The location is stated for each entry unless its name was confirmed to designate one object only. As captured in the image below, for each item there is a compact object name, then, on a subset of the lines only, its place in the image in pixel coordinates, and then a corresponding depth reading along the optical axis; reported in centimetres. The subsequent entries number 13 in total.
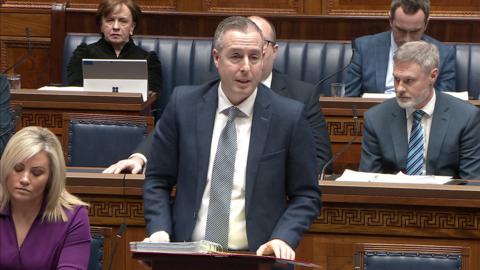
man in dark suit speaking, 618
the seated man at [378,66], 1242
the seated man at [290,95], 846
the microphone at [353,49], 1272
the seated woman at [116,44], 1318
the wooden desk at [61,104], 1137
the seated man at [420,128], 890
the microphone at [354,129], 859
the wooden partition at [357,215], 784
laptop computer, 1170
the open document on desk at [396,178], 820
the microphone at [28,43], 1438
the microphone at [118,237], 731
